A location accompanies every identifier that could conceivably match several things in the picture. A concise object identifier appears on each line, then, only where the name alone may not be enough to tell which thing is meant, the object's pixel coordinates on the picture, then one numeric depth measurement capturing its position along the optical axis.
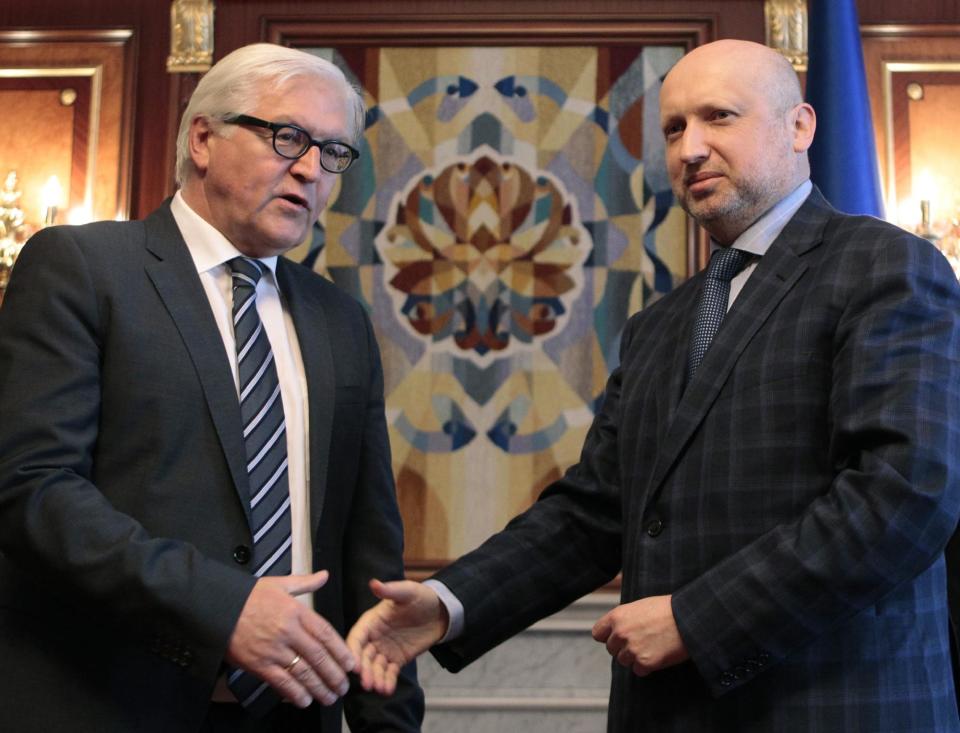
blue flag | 3.36
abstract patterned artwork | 3.65
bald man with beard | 1.57
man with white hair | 1.66
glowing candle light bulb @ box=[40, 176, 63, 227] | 3.71
